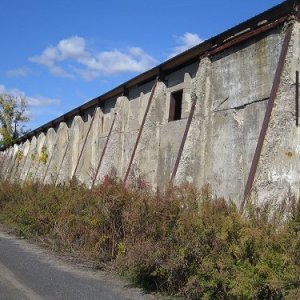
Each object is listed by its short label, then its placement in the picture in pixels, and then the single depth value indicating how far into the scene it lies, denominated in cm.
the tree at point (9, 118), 7000
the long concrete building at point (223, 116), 976
